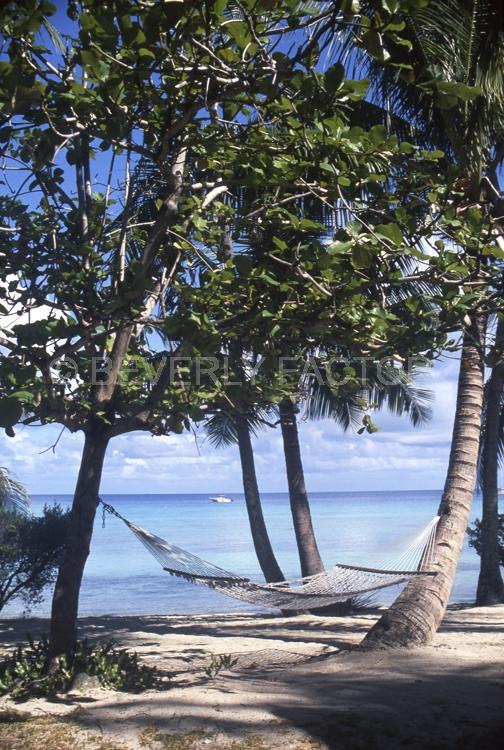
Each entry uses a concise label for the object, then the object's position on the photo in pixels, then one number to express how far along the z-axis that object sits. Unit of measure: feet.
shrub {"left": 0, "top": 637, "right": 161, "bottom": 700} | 16.35
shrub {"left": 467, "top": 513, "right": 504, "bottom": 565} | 39.04
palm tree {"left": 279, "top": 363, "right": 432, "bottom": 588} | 33.30
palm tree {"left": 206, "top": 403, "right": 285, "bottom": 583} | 35.63
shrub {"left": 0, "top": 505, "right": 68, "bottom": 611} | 32.60
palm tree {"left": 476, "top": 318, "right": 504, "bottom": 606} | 34.47
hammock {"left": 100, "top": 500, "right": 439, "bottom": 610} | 18.83
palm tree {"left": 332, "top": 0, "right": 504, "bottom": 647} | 17.89
